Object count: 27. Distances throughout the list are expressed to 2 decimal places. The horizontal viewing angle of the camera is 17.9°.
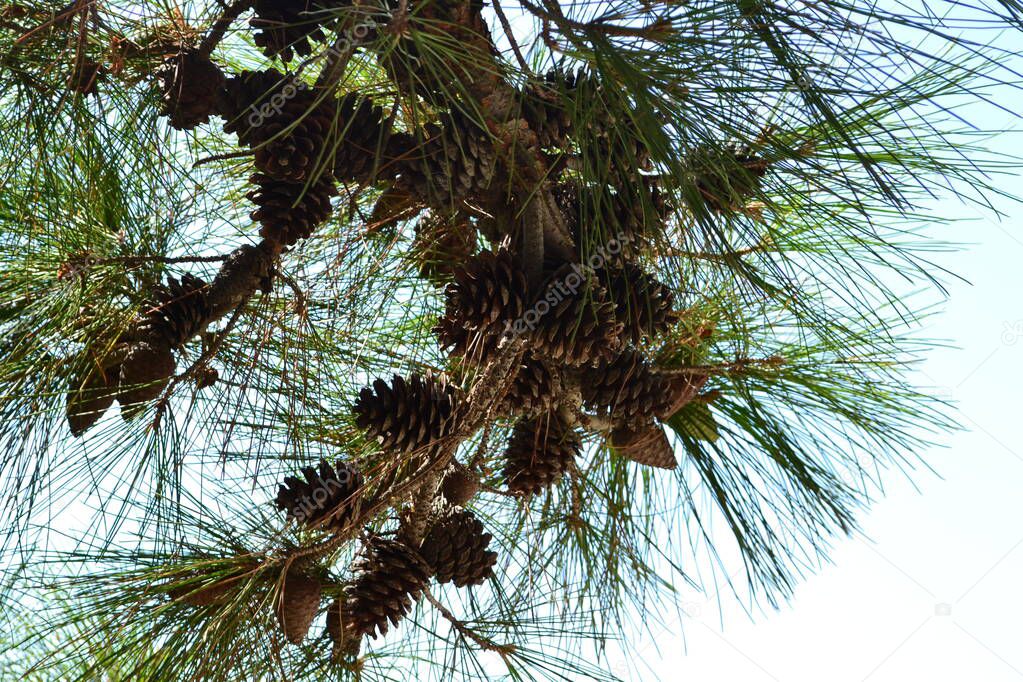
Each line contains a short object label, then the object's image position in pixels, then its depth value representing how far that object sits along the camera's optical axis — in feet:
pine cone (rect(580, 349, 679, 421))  7.32
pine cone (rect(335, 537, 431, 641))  7.37
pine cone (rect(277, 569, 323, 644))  7.30
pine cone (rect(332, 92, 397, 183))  7.02
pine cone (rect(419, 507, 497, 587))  7.47
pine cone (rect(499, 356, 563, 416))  7.30
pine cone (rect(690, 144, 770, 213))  6.82
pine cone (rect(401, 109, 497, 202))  6.98
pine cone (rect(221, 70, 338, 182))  6.96
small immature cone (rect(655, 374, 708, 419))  7.58
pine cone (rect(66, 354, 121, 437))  7.21
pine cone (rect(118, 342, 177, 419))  7.22
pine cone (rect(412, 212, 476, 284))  7.67
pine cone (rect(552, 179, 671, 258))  7.03
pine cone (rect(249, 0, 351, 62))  7.03
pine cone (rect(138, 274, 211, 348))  7.23
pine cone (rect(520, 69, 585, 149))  7.00
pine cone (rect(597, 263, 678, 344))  7.14
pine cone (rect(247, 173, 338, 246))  7.11
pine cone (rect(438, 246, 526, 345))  7.07
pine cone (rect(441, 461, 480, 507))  7.49
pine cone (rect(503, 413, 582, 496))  7.50
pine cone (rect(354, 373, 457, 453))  7.20
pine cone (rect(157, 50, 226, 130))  7.03
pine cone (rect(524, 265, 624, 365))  7.07
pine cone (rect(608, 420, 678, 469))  7.54
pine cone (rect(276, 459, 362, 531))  7.24
